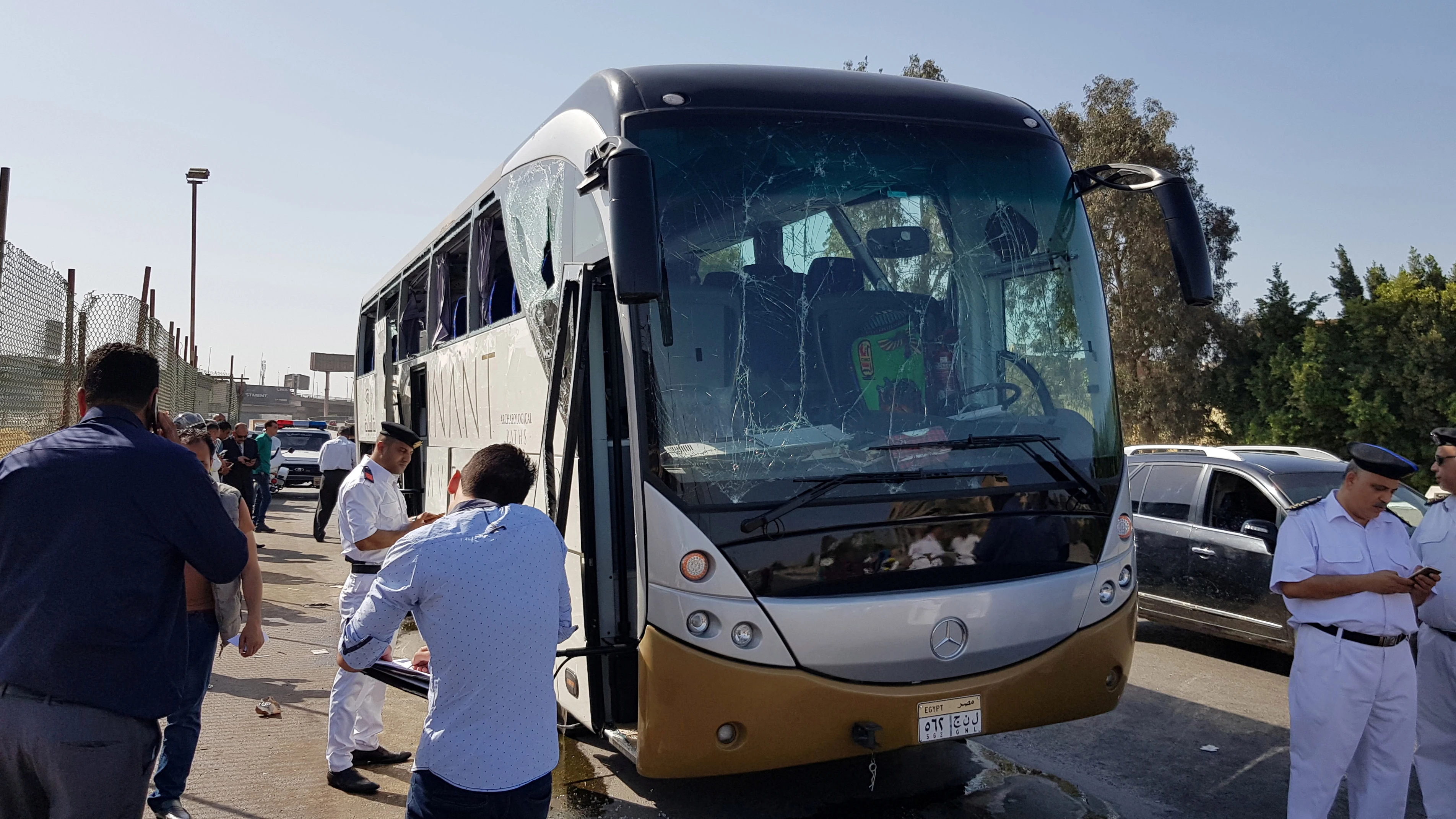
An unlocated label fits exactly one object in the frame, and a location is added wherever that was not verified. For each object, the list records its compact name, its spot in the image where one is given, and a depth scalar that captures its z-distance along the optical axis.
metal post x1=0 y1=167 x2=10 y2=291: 7.05
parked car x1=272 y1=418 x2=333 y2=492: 28.94
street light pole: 32.28
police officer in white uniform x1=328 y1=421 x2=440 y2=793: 5.61
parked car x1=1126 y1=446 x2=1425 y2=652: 8.16
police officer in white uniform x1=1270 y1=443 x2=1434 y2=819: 4.46
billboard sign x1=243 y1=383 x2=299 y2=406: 87.62
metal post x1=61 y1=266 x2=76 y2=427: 9.20
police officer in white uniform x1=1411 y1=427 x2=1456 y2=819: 4.81
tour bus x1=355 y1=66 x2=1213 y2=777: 4.34
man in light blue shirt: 3.06
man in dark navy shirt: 2.91
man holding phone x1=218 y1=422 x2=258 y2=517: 15.01
